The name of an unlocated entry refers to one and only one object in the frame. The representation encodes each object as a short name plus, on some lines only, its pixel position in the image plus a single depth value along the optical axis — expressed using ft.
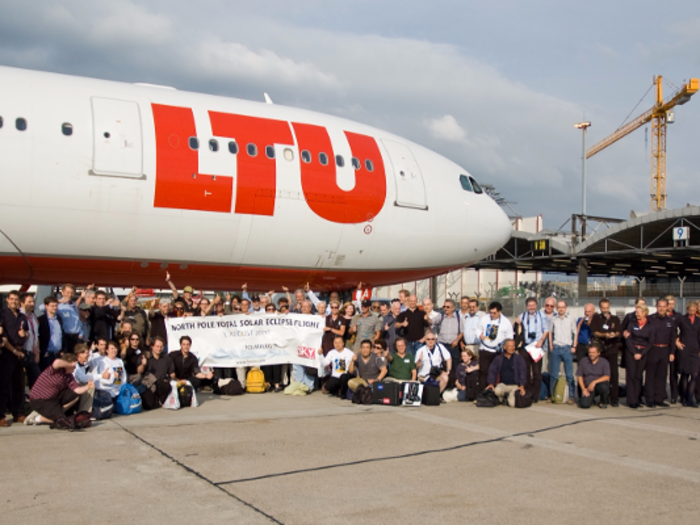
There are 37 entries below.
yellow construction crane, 283.38
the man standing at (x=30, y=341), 31.14
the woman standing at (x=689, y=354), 37.40
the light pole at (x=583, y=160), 145.28
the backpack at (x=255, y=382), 40.42
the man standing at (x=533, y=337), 37.27
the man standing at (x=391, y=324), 42.88
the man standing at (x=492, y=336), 37.51
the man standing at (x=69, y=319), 34.88
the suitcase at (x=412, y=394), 35.12
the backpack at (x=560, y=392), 37.11
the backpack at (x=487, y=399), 35.22
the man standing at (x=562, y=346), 37.83
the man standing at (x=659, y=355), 36.60
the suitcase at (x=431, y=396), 35.73
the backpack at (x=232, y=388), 38.86
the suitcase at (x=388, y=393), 35.01
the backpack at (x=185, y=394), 34.04
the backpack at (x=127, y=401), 31.48
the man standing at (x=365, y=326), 40.70
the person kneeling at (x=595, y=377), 36.14
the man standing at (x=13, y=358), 29.22
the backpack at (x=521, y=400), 35.06
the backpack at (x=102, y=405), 29.83
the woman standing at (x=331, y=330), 41.19
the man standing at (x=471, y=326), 39.78
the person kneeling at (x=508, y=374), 35.63
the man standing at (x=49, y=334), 33.09
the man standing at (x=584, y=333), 39.02
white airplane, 37.58
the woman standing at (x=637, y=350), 36.73
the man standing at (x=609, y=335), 37.58
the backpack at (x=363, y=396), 35.63
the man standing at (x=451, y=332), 40.50
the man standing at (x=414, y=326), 40.86
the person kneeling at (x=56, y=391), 27.58
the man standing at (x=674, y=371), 37.93
